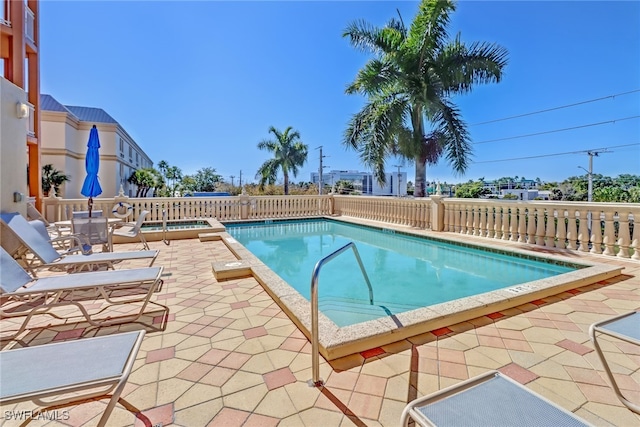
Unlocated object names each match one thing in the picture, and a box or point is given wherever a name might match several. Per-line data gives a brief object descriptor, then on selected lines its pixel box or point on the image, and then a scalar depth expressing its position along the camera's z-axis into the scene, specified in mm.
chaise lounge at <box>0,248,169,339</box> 2658
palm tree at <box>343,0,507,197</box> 8664
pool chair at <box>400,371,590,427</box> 1191
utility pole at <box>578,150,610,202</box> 28297
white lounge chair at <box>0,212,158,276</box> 3652
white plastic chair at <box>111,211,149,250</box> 6254
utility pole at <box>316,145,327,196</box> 24194
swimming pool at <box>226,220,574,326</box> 3965
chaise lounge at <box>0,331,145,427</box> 1347
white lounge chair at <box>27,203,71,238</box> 6121
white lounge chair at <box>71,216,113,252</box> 5230
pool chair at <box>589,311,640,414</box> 1646
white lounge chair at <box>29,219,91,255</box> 4513
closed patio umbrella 6418
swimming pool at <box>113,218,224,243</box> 7392
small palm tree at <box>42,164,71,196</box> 16844
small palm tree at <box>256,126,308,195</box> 23781
